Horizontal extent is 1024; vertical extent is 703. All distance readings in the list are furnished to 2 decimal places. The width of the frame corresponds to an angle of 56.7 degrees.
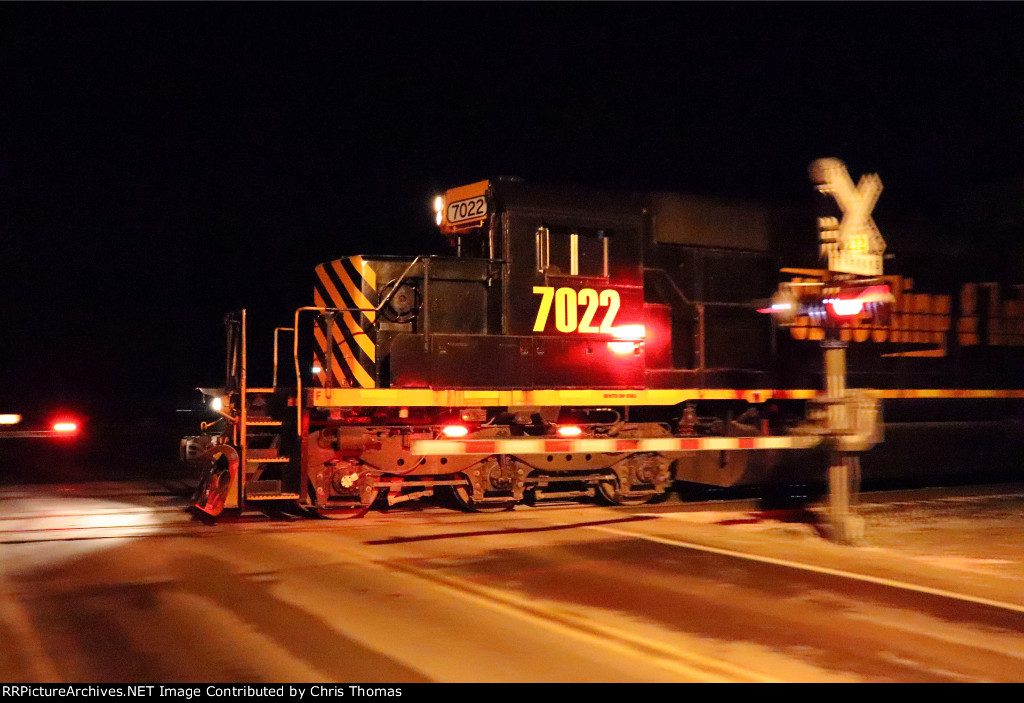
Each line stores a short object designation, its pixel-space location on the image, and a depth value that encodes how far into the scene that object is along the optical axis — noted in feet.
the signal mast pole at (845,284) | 29.17
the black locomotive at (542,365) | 32.83
